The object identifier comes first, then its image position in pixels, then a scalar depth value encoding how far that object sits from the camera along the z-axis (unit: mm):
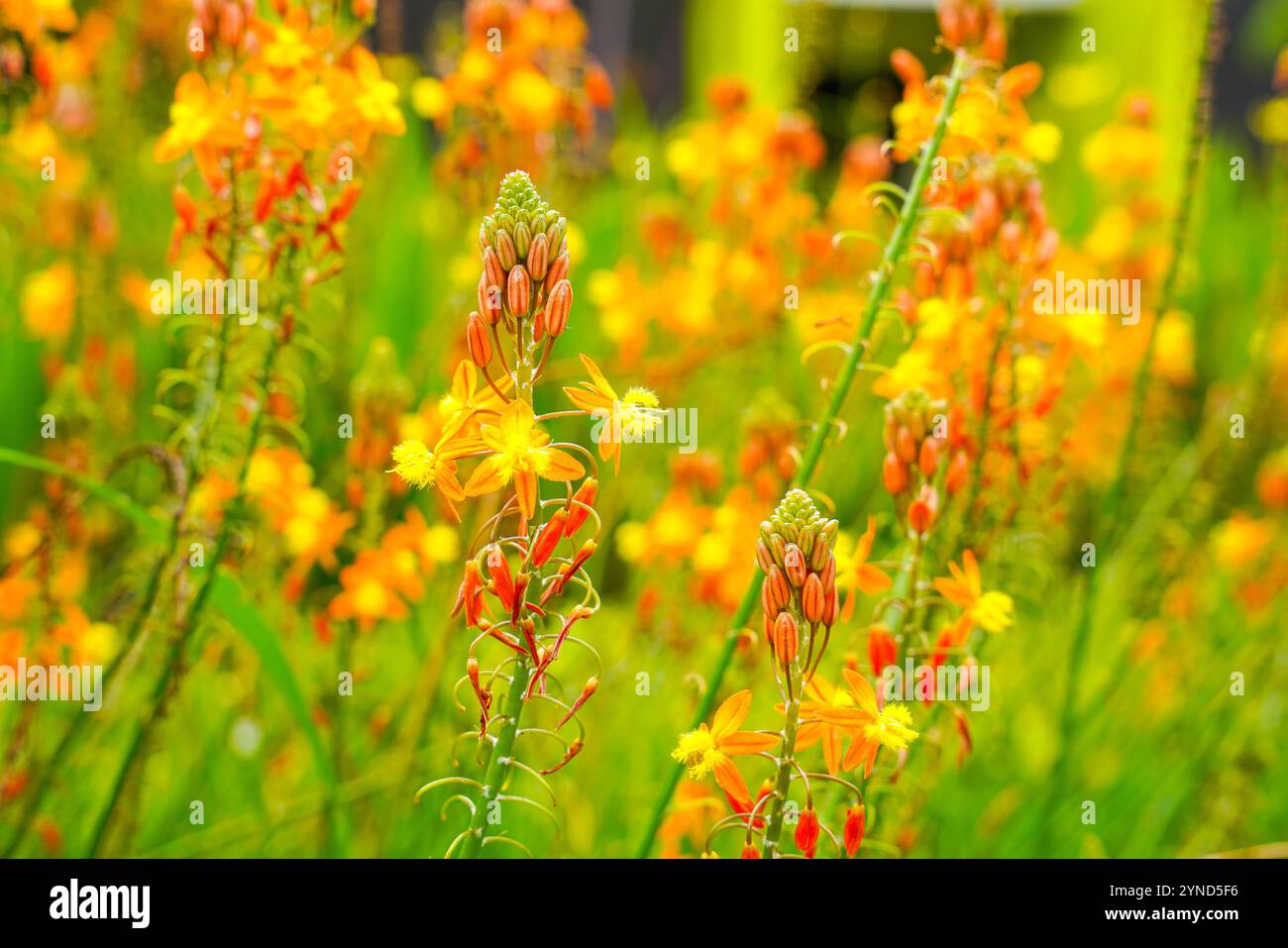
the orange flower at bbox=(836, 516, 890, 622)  573
